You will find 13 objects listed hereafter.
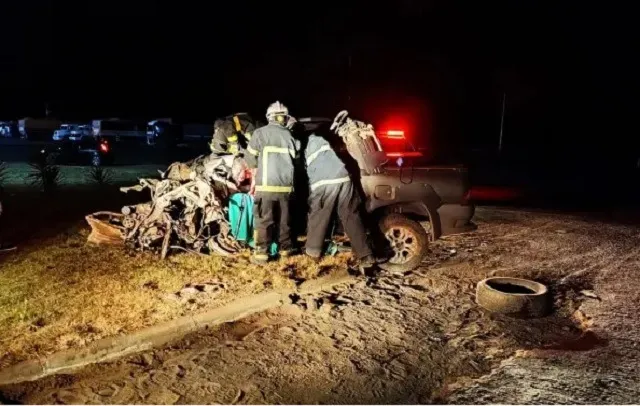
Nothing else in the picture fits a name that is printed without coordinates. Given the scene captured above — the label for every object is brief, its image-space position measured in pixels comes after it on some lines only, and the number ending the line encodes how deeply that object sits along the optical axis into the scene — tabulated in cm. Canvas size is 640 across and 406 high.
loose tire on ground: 562
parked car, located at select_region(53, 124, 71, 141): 3556
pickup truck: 724
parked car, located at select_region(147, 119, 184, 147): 3497
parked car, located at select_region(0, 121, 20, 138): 4712
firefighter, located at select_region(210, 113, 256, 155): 810
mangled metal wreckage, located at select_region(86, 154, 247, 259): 738
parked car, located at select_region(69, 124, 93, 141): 3492
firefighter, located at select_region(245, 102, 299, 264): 672
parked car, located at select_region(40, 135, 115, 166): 2123
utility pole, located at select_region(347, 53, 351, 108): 3299
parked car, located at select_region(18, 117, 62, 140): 4362
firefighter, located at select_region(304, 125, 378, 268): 675
